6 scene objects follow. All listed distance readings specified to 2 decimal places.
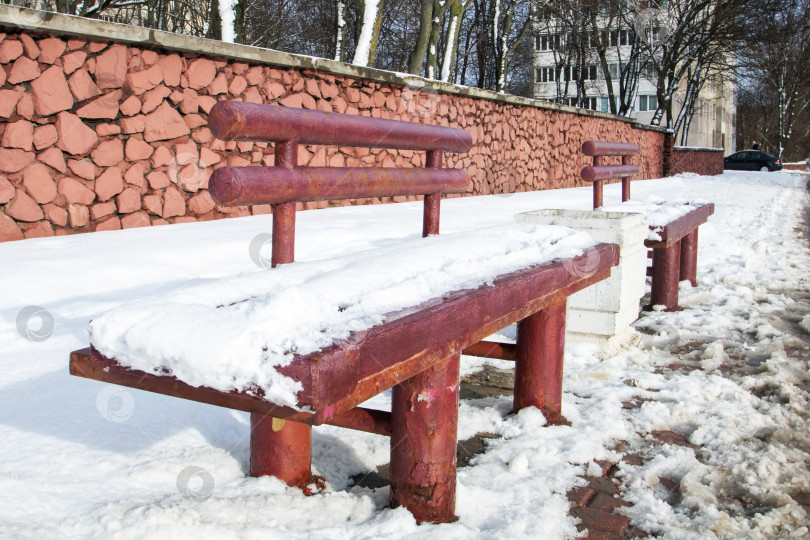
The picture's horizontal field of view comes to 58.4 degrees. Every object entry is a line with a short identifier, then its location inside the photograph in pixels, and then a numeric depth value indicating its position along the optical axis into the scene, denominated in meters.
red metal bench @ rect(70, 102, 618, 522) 1.28
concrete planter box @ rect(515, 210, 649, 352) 3.50
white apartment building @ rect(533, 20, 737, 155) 46.16
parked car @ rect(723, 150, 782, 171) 37.26
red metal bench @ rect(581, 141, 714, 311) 4.15
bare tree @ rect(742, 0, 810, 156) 23.67
